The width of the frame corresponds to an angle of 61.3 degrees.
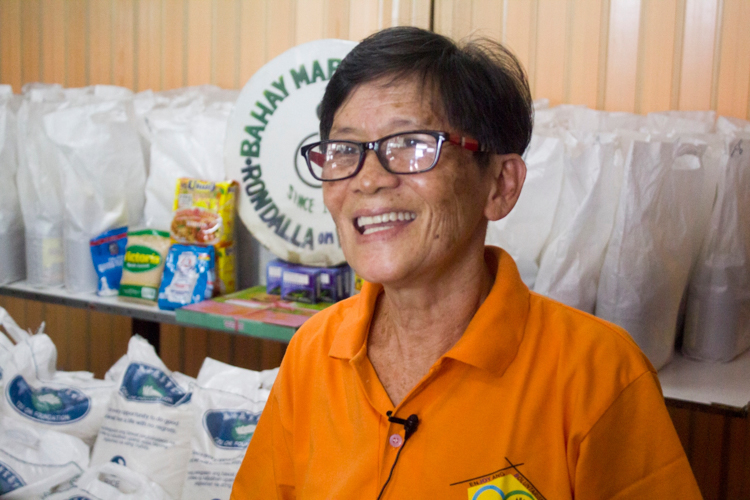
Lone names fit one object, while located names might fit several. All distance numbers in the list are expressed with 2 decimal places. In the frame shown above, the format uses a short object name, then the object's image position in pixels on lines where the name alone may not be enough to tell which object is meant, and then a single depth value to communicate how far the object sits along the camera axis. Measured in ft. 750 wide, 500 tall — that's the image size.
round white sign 6.45
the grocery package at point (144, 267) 6.86
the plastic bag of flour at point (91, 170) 7.17
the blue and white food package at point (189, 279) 6.61
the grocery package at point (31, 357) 6.24
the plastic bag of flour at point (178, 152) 7.29
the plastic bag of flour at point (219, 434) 5.23
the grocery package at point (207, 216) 6.69
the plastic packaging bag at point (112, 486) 5.38
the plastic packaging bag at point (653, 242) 4.79
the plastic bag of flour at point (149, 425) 5.64
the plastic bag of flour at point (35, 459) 5.59
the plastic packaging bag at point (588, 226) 5.12
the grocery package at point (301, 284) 6.40
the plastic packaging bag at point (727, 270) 4.96
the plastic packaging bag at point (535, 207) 5.49
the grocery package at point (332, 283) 6.43
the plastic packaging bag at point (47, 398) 6.08
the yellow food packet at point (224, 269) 6.77
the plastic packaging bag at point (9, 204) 7.85
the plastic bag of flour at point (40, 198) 7.53
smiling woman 2.86
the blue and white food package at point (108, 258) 7.20
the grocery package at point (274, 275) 6.69
